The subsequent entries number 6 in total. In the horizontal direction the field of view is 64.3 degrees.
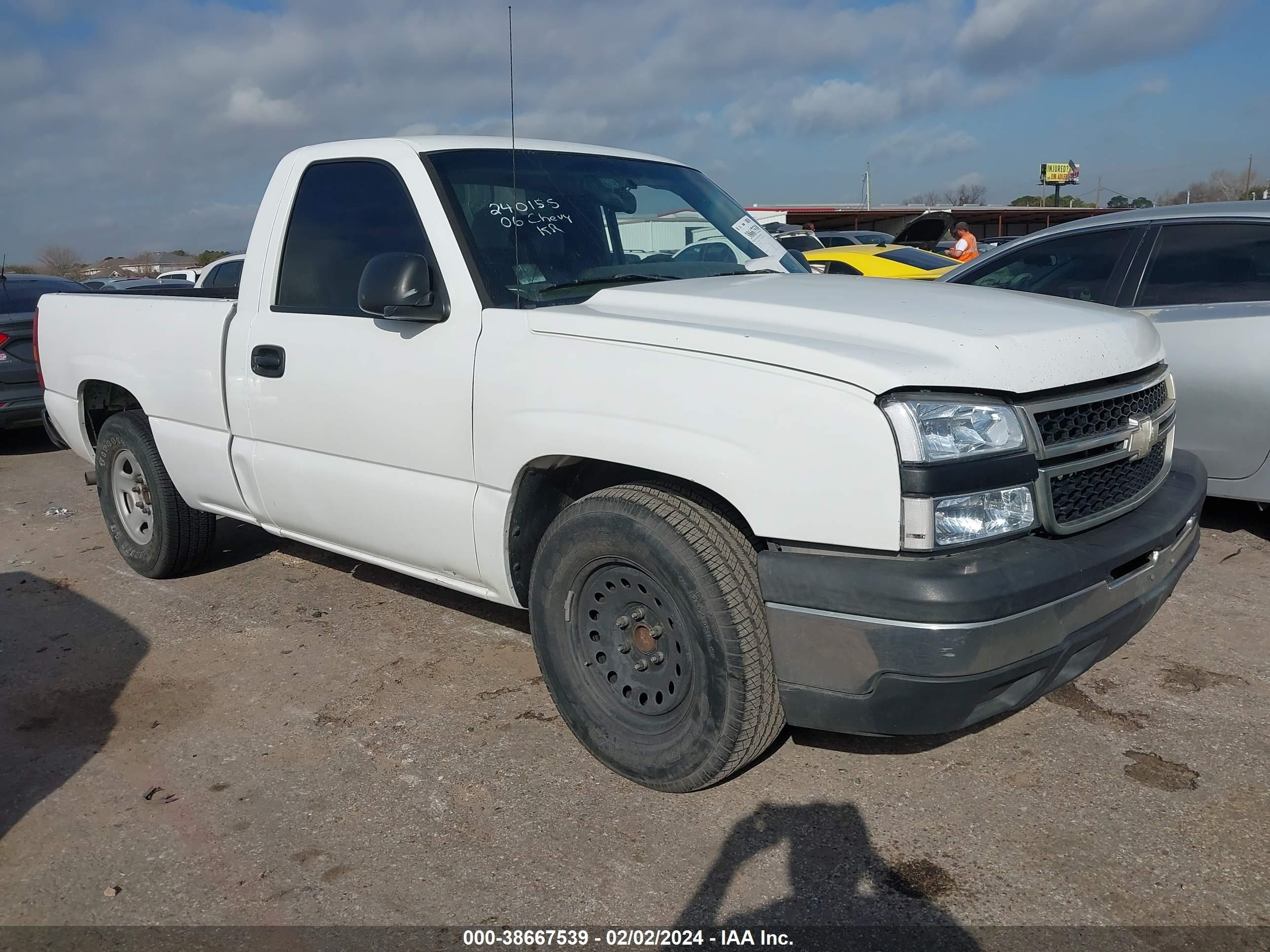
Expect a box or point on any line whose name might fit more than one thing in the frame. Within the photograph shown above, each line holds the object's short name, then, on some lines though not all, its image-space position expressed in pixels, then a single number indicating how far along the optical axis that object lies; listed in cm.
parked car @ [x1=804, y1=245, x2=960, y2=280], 1109
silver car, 466
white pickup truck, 245
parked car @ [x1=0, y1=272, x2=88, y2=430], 880
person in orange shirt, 1678
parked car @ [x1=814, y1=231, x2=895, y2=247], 2392
